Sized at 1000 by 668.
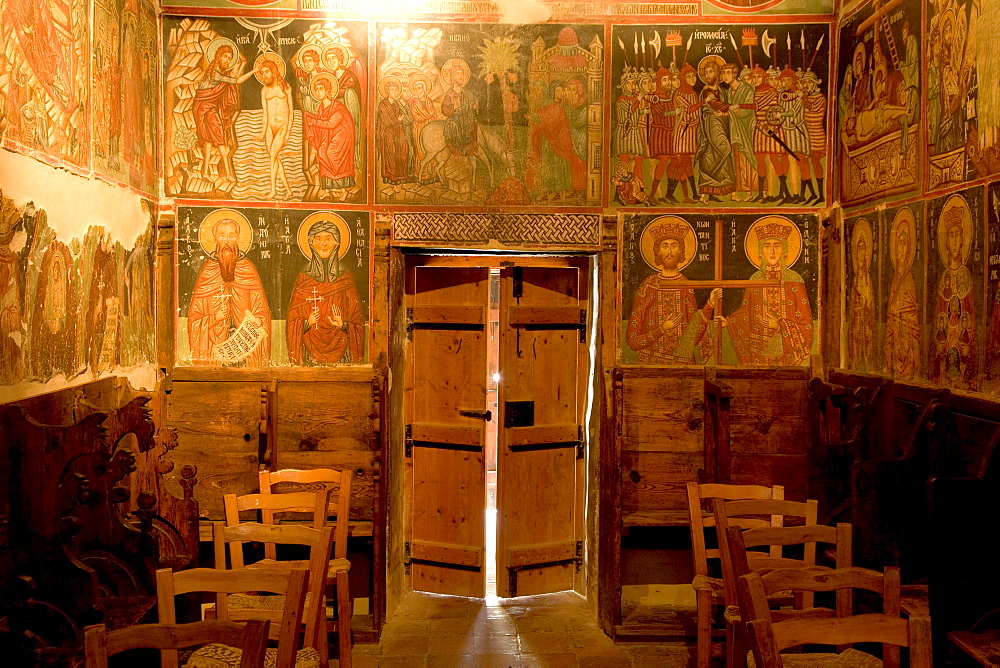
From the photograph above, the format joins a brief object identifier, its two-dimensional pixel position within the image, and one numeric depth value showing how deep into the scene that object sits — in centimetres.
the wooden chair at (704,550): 397
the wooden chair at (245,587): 263
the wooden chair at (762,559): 304
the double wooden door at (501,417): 554
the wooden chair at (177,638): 214
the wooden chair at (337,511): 413
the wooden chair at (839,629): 228
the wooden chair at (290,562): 322
